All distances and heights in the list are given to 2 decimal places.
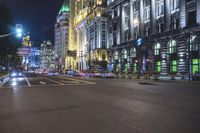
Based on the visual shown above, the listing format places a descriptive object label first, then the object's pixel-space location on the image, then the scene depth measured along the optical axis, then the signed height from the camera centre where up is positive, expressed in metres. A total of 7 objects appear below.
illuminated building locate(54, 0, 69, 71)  99.17 +10.05
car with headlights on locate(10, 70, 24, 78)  39.94 -1.94
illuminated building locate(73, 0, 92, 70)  71.90 +18.42
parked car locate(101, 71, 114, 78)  30.81 -1.76
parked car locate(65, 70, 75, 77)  41.11 -1.90
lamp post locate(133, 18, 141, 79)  35.27 +9.68
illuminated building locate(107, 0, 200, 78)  27.25 +6.45
